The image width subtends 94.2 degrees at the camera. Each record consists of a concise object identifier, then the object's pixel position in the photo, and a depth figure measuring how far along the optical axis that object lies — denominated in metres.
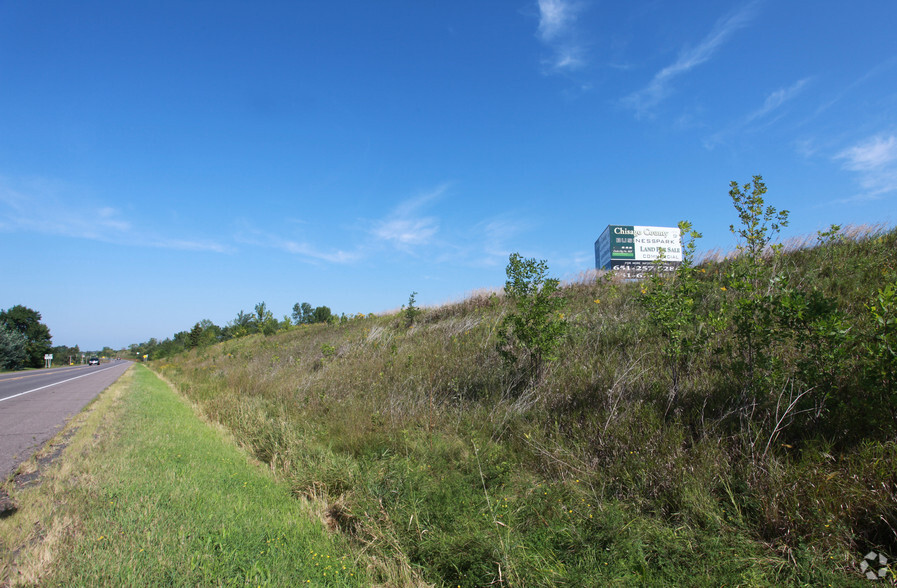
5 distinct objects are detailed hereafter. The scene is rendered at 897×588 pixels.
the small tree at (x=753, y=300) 4.41
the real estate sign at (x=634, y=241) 33.28
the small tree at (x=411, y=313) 15.86
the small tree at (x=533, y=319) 6.80
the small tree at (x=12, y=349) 50.25
